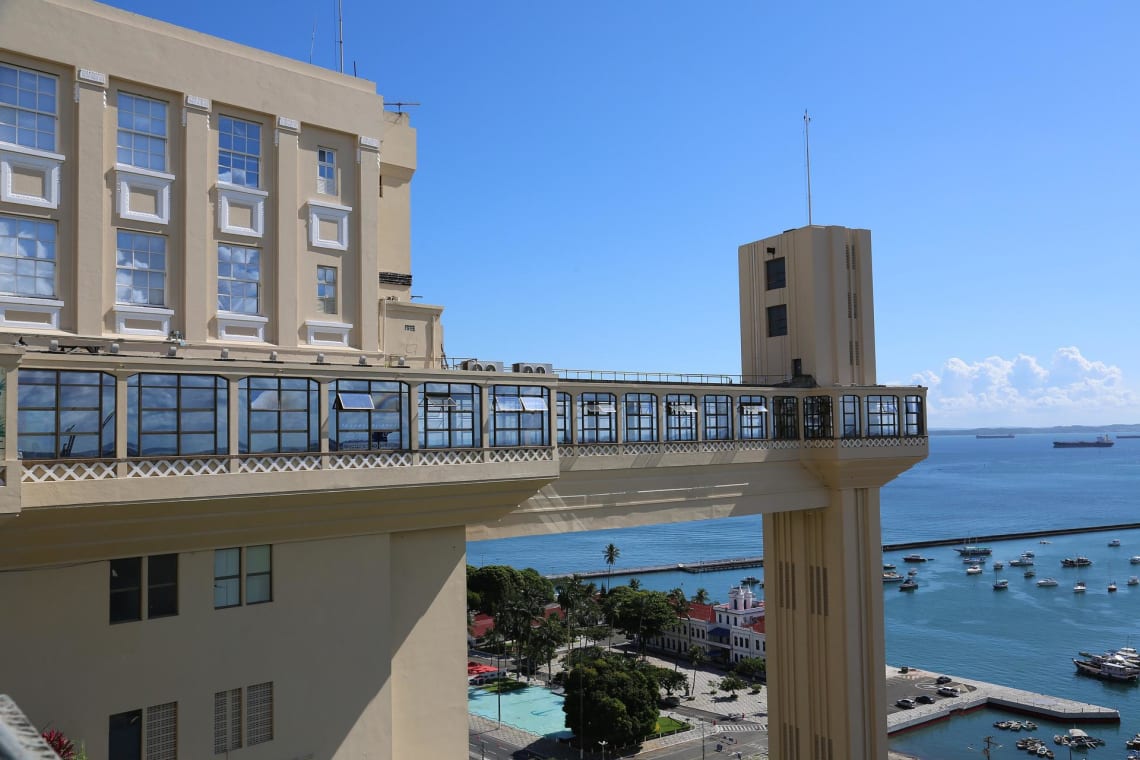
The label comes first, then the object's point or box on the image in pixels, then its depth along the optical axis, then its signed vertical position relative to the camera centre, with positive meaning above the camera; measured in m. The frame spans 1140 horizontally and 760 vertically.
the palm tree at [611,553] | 129.25 -23.27
